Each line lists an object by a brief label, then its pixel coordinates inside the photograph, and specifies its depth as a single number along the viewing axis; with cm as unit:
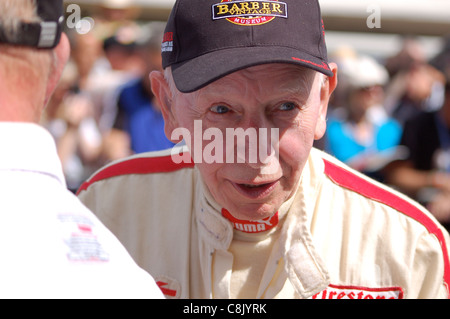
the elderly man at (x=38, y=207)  106
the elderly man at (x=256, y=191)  180
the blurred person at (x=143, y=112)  464
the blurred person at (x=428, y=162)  430
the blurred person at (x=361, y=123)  501
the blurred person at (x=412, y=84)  642
